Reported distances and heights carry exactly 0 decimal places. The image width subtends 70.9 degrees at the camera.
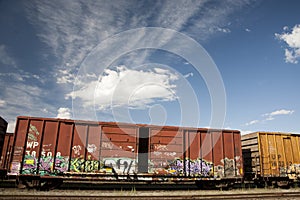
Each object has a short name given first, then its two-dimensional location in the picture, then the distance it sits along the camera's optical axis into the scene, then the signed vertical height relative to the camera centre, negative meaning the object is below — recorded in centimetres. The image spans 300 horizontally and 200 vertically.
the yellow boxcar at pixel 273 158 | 1254 +2
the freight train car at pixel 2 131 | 1180 +106
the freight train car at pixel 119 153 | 997 +6
